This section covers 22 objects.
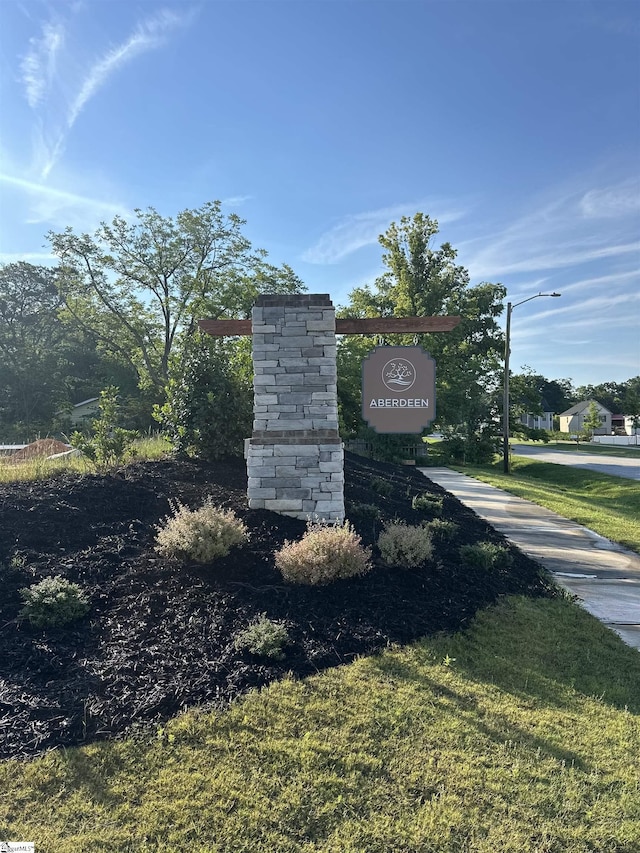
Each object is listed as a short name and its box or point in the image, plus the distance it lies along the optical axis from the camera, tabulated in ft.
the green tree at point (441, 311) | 73.56
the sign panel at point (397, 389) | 18.38
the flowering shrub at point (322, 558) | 15.60
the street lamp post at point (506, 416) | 64.70
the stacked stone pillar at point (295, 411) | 21.48
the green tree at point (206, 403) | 27.66
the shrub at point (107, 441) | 25.57
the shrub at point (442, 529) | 23.54
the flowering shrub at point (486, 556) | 19.74
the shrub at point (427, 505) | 29.23
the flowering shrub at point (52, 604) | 12.94
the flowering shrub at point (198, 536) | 15.96
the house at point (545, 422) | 265.52
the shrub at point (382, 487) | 32.19
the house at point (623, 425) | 199.56
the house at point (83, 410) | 106.32
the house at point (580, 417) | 240.94
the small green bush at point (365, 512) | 23.80
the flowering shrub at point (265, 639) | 12.12
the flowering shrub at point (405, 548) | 17.76
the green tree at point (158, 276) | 85.66
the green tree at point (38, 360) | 105.60
